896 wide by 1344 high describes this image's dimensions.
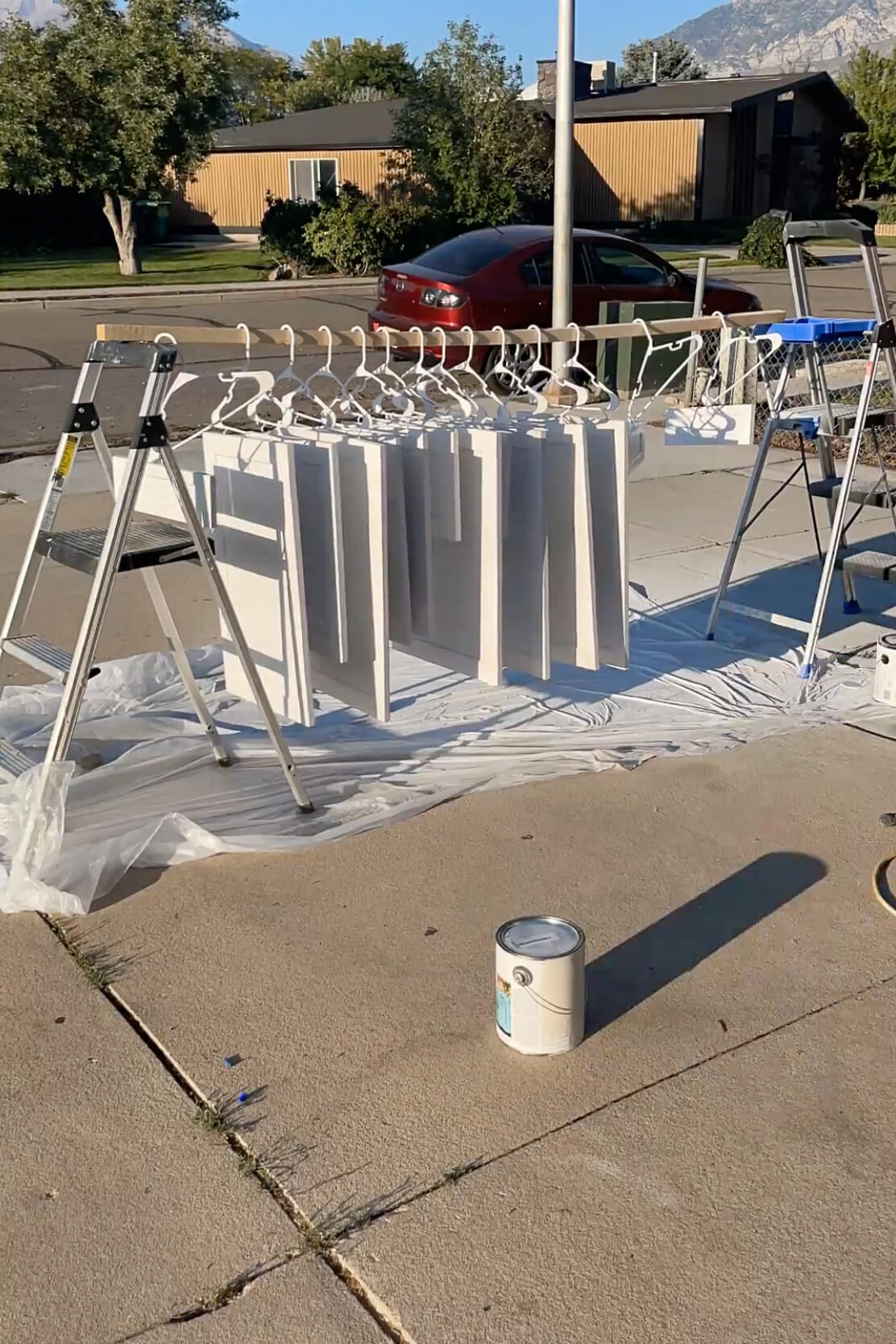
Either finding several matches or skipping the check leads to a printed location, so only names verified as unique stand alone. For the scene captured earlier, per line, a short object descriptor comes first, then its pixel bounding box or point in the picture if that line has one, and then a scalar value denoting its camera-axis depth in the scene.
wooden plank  3.94
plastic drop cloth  3.80
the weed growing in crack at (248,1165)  2.58
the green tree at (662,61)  78.62
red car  12.27
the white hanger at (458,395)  4.30
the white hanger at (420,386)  4.29
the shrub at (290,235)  28.12
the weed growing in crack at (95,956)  3.26
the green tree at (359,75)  69.44
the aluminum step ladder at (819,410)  4.96
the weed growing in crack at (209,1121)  2.70
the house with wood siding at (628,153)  39.03
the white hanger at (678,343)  4.65
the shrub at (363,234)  27.66
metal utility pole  11.16
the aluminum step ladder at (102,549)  3.43
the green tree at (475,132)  30.81
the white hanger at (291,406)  3.95
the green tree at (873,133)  44.69
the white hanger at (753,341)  4.90
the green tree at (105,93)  25.45
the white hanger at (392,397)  4.31
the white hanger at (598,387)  4.46
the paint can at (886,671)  4.60
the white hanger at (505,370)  4.53
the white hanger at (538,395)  4.32
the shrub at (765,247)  27.09
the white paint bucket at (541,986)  2.83
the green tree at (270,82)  74.62
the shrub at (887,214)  42.22
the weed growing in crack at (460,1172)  2.55
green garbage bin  38.91
